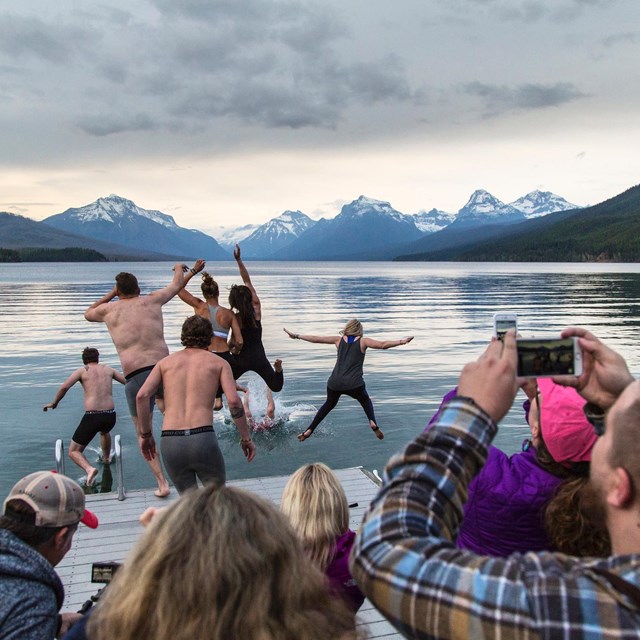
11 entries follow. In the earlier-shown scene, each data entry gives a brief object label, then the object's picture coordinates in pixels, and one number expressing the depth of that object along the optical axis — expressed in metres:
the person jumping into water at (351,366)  11.00
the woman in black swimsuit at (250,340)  10.03
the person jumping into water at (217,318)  10.05
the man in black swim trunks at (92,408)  9.90
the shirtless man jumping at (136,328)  8.16
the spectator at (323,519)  3.52
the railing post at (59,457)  8.02
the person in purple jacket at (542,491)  2.58
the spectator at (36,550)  2.47
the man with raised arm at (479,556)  1.31
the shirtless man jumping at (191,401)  6.27
